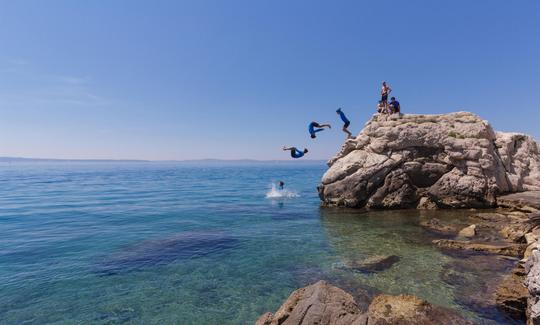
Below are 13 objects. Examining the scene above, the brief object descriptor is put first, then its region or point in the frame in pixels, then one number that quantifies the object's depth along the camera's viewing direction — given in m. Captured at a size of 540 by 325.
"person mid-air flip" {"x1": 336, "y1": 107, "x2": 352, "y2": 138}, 25.11
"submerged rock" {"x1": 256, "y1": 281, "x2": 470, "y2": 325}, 6.08
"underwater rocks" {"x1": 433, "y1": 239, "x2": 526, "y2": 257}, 12.71
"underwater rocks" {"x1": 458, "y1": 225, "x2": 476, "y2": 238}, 15.43
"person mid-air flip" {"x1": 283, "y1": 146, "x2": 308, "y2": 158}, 21.56
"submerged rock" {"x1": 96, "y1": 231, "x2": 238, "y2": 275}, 13.73
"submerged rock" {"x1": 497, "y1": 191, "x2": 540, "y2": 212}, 19.05
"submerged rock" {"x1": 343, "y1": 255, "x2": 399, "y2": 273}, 11.89
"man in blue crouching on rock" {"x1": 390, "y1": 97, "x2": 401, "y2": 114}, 26.98
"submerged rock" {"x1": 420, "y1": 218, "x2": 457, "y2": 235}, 16.83
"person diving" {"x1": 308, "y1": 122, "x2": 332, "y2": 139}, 21.86
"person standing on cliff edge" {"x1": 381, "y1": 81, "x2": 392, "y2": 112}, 27.06
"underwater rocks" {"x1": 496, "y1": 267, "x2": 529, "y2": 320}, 8.02
